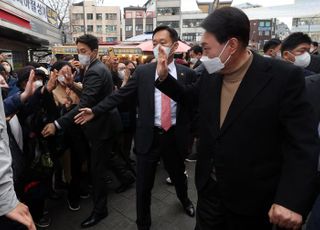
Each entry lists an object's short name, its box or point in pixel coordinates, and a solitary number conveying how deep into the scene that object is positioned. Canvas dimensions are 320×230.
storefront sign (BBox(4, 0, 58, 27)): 9.90
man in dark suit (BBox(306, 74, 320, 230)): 2.00
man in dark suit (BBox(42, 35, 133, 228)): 2.96
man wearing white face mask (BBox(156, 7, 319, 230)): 1.52
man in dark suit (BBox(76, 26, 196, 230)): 2.80
